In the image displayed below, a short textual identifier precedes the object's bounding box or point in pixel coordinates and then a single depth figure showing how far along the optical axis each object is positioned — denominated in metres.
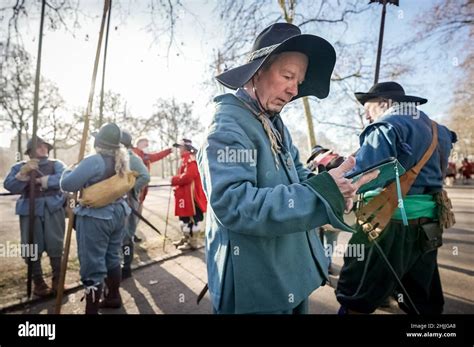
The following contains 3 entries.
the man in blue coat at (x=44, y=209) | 2.58
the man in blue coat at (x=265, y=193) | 0.88
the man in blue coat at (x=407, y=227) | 1.77
